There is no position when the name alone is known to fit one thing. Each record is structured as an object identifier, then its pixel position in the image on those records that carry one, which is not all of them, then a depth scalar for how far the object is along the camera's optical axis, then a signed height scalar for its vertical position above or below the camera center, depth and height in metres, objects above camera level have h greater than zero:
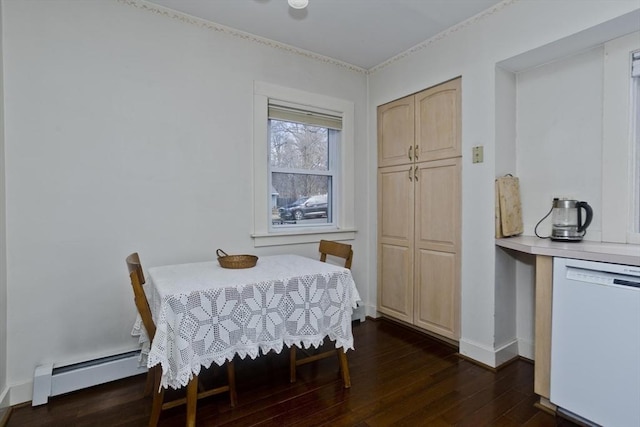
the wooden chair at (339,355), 2.08 -1.02
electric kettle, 2.04 -0.12
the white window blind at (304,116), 2.83 +0.80
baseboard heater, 1.89 -1.07
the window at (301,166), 2.74 +0.35
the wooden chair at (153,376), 1.46 -0.94
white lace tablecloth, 1.51 -0.58
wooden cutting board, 2.29 -0.04
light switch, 2.40 +0.36
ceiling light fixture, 1.97 +1.24
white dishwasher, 1.48 -0.70
